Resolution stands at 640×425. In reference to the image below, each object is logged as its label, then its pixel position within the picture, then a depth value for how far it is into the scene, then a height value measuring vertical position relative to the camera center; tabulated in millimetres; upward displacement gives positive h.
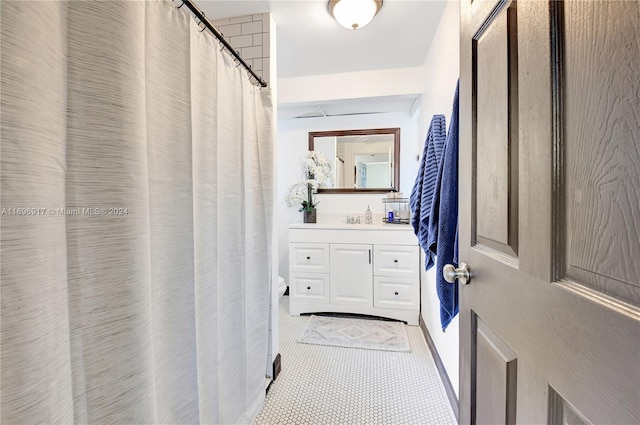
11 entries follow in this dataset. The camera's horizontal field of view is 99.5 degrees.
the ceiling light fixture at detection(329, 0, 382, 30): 1526 +1131
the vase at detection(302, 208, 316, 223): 3023 -96
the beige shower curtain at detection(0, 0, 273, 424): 491 -14
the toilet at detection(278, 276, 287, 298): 2352 -688
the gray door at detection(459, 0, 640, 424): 365 -13
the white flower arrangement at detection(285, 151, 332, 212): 3012 +321
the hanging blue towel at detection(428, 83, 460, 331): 1082 -69
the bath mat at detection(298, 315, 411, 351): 2121 -1072
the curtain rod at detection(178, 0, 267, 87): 971 +732
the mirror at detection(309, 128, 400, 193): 3041 +572
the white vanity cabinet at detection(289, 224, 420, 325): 2461 -599
